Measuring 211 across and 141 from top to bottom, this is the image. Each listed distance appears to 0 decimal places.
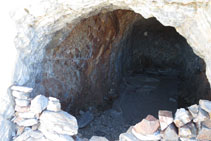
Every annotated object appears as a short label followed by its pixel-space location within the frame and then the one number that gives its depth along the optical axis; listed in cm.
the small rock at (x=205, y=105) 218
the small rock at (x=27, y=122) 241
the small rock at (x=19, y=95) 240
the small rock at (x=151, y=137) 229
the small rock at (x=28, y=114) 241
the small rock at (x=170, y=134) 221
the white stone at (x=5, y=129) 232
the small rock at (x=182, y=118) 221
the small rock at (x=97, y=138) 271
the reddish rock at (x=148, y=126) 231
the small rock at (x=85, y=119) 400
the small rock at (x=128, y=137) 236
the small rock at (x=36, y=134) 245
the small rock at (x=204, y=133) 214
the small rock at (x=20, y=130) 245
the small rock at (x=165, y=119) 226
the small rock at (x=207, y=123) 216
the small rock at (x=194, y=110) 223
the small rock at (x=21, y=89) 239
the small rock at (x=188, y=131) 218
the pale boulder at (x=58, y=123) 239
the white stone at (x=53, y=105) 245
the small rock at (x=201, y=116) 216
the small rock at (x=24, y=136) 241
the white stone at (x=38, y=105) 235
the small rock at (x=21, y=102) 241
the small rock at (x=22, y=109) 242
